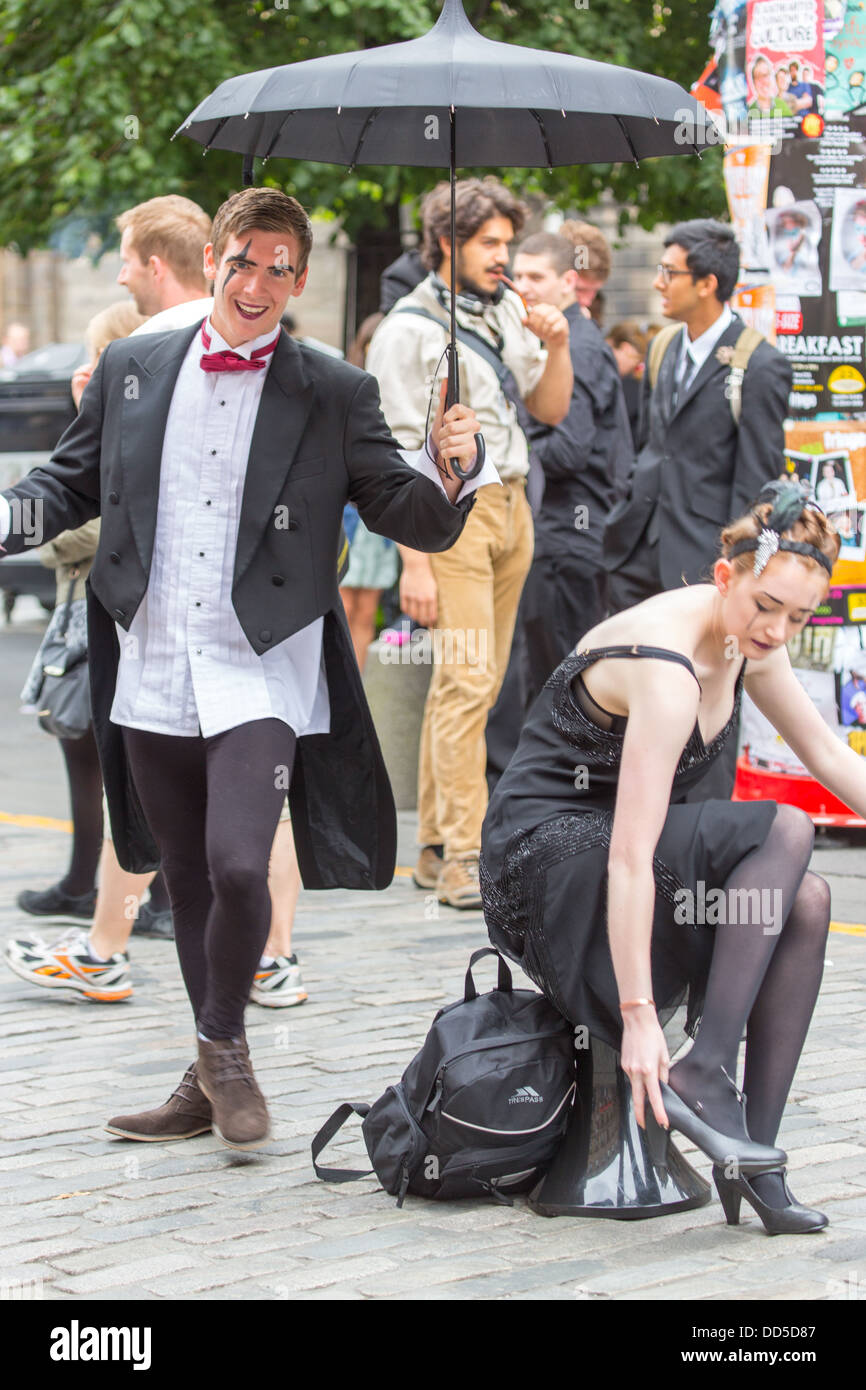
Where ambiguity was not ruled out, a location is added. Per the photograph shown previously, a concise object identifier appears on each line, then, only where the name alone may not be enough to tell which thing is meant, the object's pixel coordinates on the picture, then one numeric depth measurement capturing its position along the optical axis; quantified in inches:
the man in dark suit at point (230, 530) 154.9
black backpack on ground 144.5
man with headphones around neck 253.8
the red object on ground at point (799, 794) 291.4
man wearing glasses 256.2
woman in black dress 137.2
